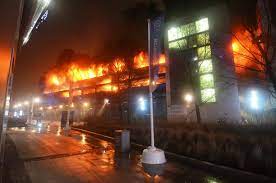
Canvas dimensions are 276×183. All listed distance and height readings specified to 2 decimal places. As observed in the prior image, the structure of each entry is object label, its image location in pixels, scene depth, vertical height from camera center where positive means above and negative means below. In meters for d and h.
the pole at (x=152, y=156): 8.41 -1.66
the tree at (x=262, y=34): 10.45 +5.05
